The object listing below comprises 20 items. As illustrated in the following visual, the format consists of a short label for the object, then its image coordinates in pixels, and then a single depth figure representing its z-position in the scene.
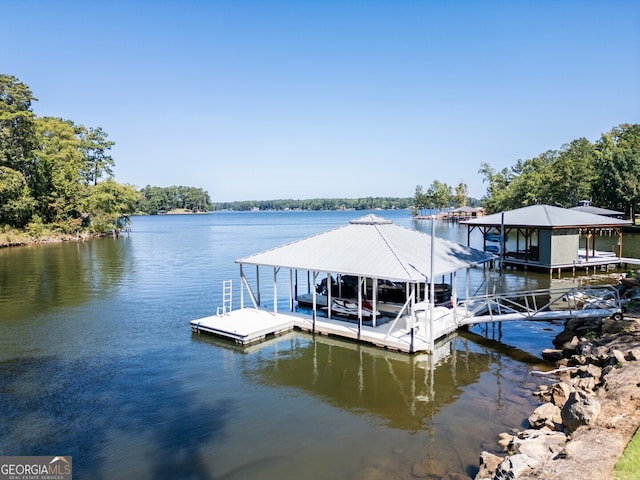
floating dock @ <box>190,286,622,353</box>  14.74
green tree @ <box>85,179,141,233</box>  63.28
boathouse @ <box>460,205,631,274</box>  29.12
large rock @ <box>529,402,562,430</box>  9.39
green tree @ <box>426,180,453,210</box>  106.50
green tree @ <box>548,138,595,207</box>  60.84
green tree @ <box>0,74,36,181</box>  51.91
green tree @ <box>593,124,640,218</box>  53.78
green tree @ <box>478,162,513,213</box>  82.31
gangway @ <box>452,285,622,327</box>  14.39
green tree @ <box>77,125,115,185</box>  68.19
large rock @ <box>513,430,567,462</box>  7.71
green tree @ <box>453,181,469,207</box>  115.03
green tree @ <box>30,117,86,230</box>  58.62
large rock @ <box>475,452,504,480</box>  7.80
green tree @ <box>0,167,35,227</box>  50.38
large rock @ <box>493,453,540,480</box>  7.08
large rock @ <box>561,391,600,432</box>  8.51
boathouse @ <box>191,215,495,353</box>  15.18
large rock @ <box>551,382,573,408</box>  10.78
